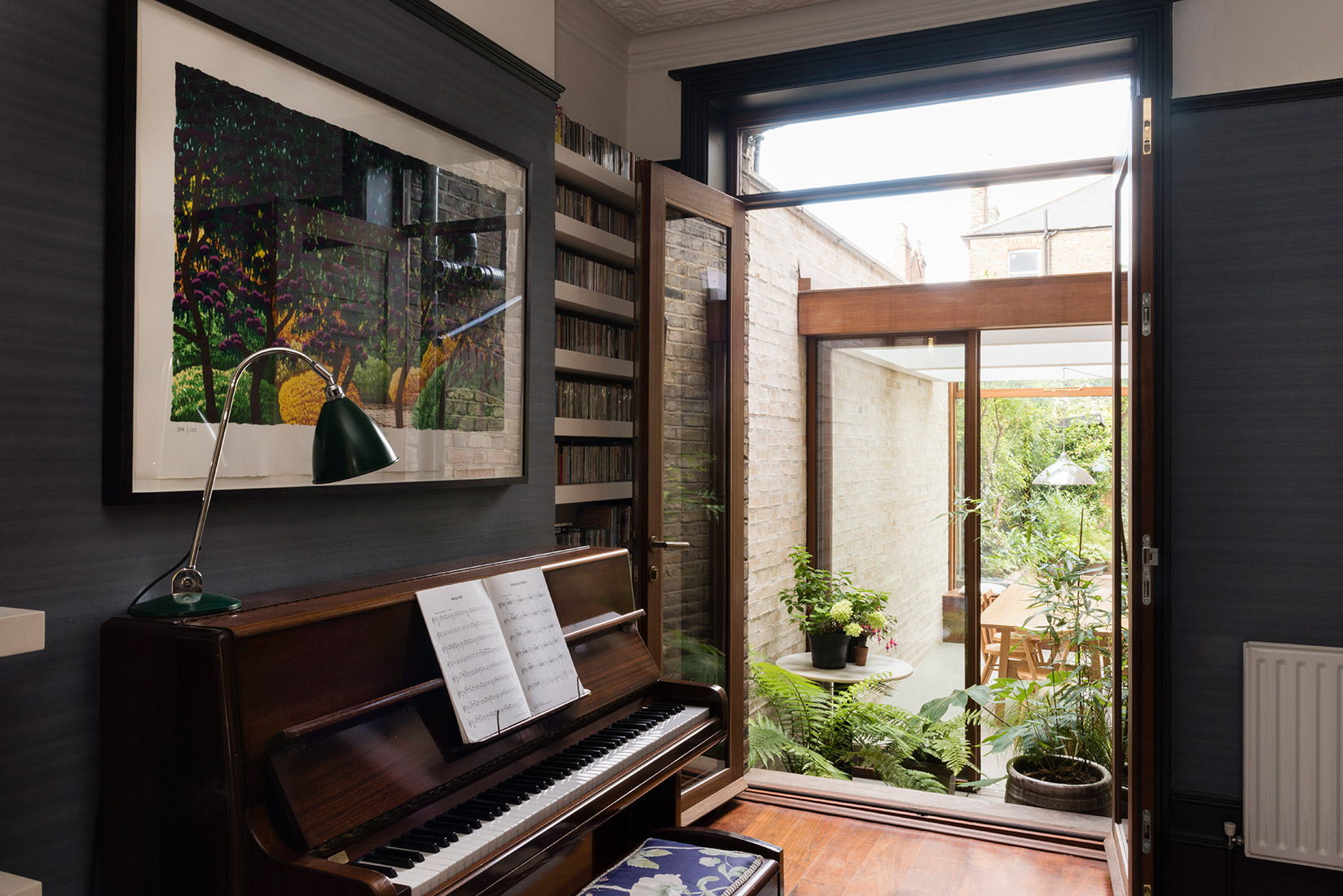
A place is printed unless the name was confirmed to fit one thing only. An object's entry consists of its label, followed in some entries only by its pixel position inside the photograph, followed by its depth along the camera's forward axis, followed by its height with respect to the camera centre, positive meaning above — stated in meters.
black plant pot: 4.89 -1.08
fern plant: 4.15 -1.35
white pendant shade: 5.03 -0.13
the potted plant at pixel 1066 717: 3.48 -1.12
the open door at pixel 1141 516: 2.43 -0.17
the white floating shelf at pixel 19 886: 1.10 -0.54
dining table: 4.74 -1.00
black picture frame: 1.45 +0.32
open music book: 1.66 -0.40
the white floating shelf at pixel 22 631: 1.07 -0.22
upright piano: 1.30 -0.52
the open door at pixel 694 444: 2.98 +0.02
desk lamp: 1.46 -0.01
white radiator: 2.51 -0.85
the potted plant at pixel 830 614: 4.81 -0.88
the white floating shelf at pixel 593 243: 2.84 +0.69
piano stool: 1.79 -0.87
